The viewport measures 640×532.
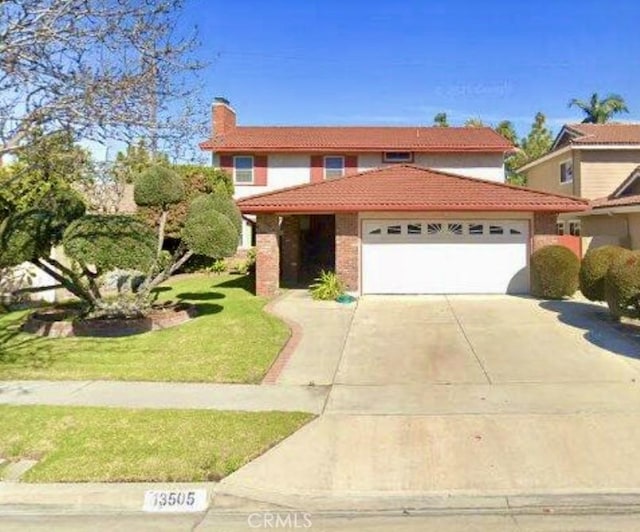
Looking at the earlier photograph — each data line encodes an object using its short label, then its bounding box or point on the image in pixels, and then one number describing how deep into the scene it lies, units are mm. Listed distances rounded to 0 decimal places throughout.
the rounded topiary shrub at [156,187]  12836
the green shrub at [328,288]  15766
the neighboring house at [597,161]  23312
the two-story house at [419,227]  16128
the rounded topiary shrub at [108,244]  10875
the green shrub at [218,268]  23922
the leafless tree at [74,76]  6555
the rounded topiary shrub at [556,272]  15172
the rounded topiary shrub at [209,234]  12078
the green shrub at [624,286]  10789
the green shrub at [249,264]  22531
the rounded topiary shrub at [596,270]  12773
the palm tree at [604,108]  41125
